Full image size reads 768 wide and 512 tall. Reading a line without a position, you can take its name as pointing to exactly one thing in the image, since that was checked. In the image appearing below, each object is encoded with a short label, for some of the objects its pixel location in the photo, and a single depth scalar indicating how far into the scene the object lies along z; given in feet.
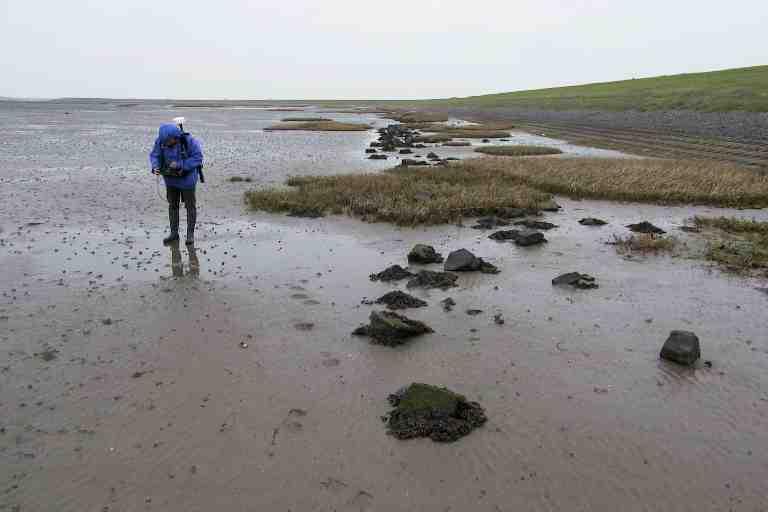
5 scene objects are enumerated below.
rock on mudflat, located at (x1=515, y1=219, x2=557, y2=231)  53.42
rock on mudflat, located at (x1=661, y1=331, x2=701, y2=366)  25.79
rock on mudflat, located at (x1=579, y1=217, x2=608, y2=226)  54.90
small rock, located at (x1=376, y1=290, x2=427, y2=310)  32.45
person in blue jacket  43.34
